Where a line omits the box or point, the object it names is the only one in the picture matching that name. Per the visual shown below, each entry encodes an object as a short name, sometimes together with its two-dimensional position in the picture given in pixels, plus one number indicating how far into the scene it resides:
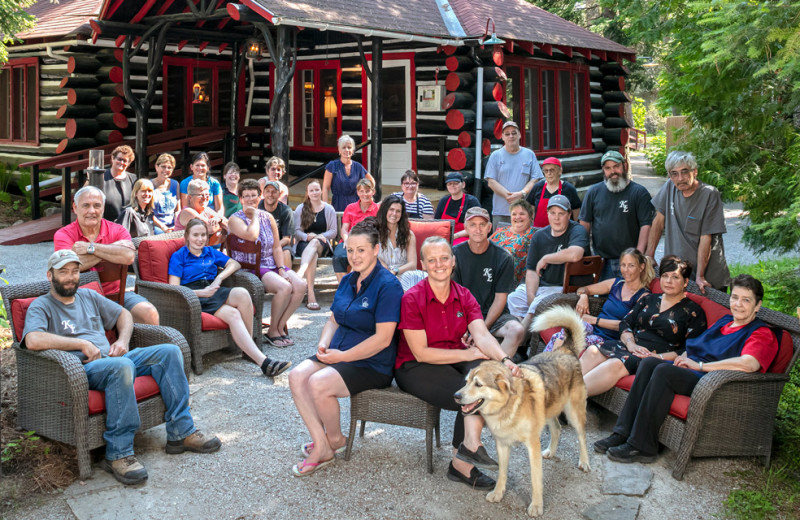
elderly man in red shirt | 5.69
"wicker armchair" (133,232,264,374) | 6.34
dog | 4.14
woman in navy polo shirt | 4.68
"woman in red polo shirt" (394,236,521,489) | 4.57
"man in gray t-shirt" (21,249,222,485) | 4.58
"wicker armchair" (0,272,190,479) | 4.47
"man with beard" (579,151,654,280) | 6.98
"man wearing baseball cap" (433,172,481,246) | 8.36
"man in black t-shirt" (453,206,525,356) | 5.94
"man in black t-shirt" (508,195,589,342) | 6.59
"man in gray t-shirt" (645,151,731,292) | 6.32
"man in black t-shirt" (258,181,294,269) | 8.27
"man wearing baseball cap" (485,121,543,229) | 9.41
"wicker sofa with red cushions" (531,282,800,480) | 4.67
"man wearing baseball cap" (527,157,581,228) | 8.08
